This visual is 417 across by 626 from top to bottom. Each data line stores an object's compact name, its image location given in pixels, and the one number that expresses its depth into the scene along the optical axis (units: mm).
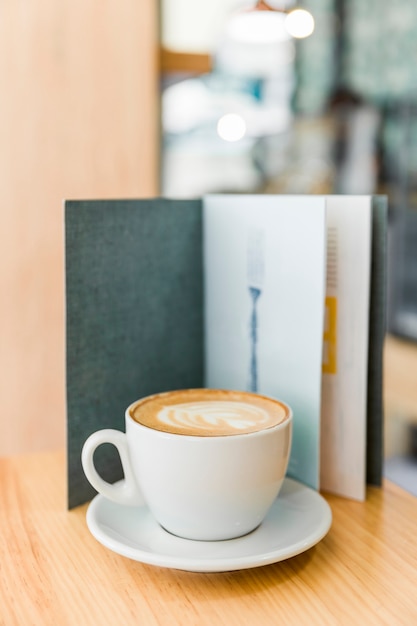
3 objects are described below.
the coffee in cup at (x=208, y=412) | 490
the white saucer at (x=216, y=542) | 449
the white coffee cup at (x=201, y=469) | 461
